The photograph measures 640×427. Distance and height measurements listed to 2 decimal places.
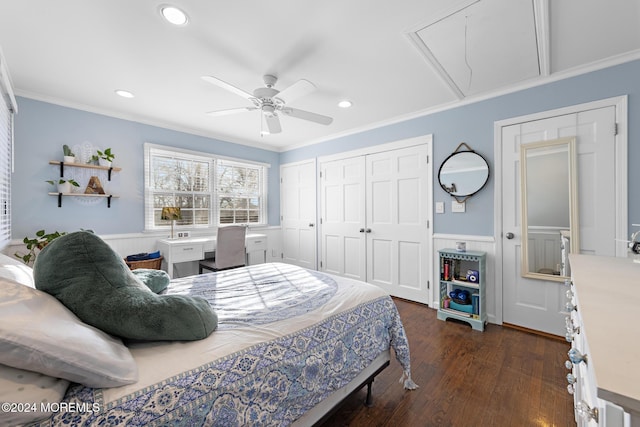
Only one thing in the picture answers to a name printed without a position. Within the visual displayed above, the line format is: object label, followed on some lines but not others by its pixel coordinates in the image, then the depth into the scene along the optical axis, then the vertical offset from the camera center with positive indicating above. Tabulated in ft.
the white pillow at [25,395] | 2.03 -1.49
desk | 10.82 -1.42
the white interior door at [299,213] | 15.24 +0.17
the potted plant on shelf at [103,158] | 10.16 +2.29
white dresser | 1.47 -0.94
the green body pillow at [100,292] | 3.04 -0.92
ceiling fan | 6.68 +3.30
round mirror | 9.32 +1.57
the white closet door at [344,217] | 12.97 -0.07
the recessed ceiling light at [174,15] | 5.29 +4.21
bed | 2.55 -1.83
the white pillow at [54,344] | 2.15 -1.15
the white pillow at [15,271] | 3.42 -0.78
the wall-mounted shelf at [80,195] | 9.49 +0.79
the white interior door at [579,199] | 7.23 +0.36
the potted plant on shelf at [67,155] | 9.47 +2.24
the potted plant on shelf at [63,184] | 9.40 +1.16
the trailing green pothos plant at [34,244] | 8.36 -0.91
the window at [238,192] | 14.35 +1.37
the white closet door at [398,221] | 10.93 -0.26
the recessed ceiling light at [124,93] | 8.91 +4.26
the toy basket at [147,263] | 10.19 -1.89
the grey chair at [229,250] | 11.16 -1.50
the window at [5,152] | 7.35 +1.95
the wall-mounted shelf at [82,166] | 9.43 +1.89
